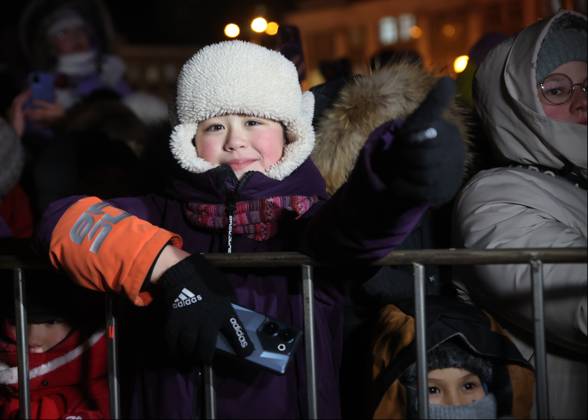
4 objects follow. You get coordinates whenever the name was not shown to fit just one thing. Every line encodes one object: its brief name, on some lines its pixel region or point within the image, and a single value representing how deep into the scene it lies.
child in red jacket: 2.67
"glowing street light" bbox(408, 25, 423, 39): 12.93
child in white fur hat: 2.08
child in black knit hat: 2.40
